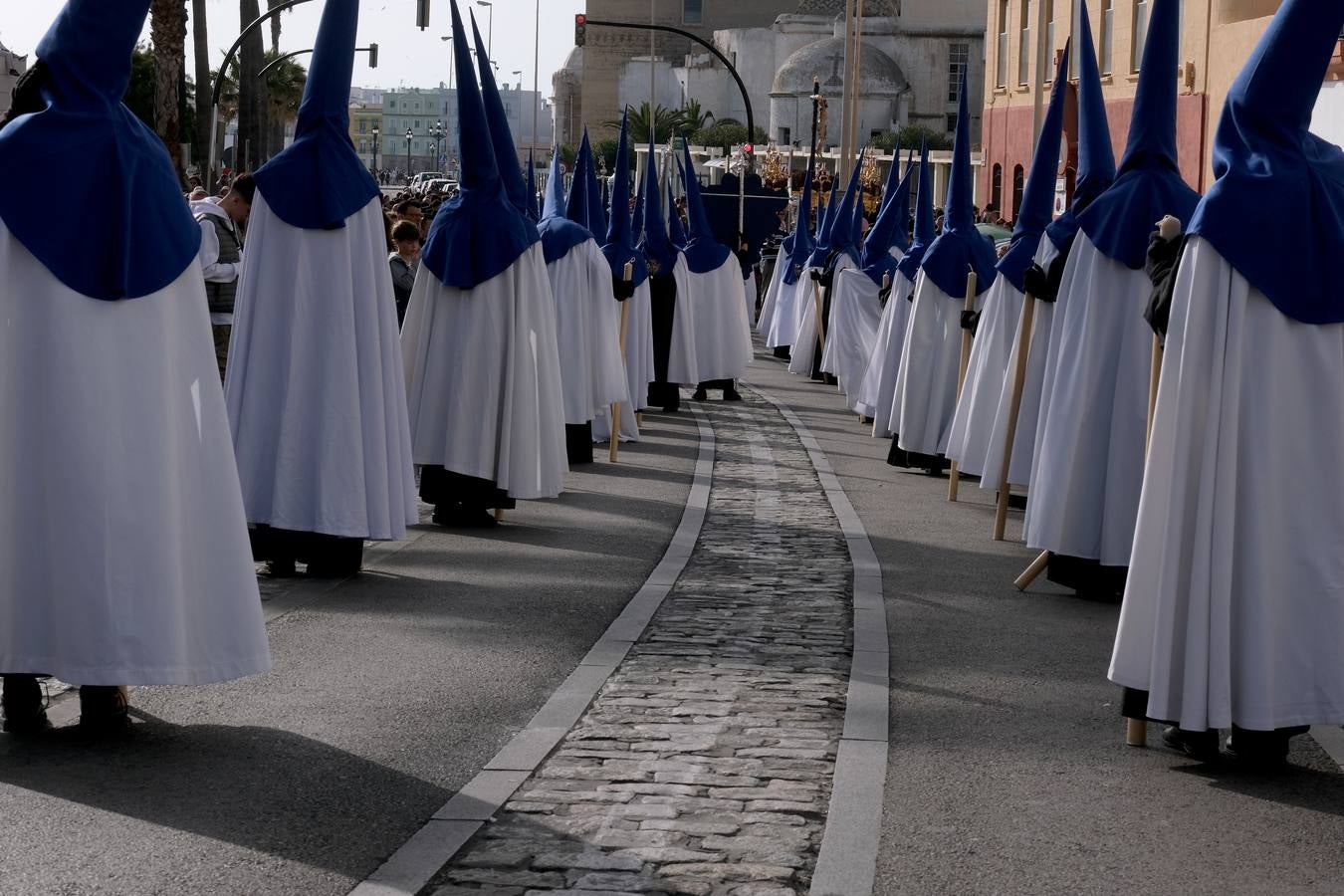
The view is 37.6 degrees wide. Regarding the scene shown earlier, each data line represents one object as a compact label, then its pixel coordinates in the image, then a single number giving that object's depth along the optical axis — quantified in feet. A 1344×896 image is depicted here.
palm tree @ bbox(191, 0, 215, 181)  119.85
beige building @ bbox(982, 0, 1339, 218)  101.96
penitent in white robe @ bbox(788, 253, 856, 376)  86.69
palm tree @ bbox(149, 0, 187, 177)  96.17
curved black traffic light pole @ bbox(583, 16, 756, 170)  130.82
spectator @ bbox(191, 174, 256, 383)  41.24
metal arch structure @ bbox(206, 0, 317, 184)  100.32
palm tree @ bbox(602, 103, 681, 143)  327.26
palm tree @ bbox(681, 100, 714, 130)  348.79
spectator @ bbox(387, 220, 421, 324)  48.80
